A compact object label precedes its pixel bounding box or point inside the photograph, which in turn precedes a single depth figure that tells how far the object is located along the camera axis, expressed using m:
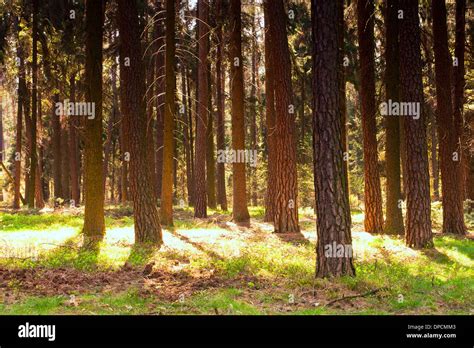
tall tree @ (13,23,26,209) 27.44
